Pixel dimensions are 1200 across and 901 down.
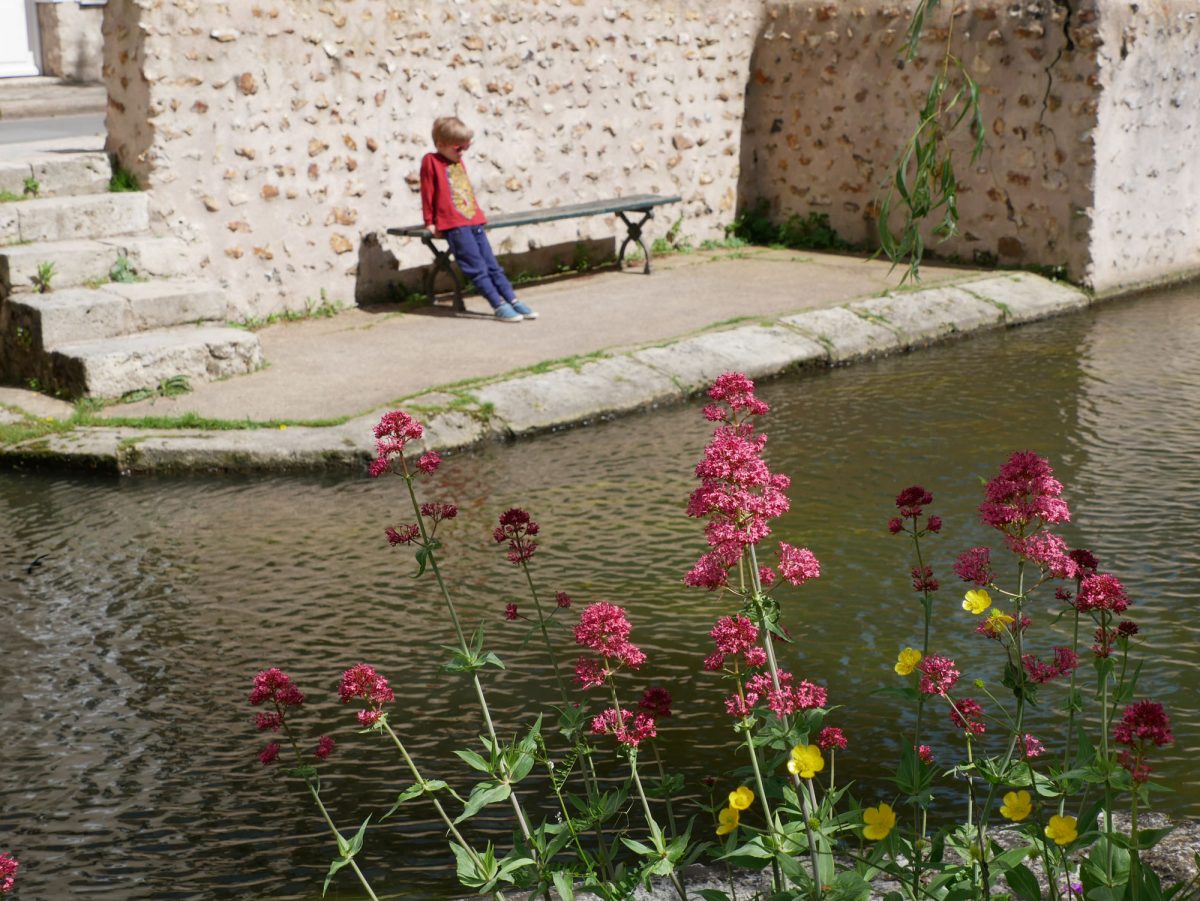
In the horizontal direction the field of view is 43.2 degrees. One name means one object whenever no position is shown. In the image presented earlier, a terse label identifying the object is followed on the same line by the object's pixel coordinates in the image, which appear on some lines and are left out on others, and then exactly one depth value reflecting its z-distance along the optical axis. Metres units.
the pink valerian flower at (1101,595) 2.27
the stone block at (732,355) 7.95
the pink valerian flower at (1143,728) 1.97
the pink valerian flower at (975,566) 2.49
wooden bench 9.56
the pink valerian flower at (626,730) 2.46
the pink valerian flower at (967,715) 2.46
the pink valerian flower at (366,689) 2.43
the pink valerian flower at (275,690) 2.48
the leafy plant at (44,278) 7.91
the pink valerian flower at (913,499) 2.55
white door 16.33
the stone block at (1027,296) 9.77
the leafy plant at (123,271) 8.24
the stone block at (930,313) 9.12
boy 9.33
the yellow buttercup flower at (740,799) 2.29
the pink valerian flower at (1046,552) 2.44
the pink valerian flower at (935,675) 2.46
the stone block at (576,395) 7.21
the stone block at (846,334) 8.67
